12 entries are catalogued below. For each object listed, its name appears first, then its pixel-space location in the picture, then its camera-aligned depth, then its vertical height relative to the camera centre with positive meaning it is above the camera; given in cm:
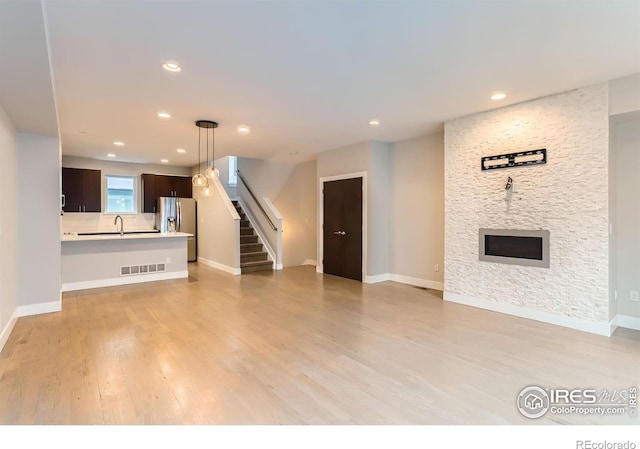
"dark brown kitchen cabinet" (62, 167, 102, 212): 764 +77
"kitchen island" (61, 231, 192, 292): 559 -72
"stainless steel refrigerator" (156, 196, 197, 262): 859 +11
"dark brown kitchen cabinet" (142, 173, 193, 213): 872 +92
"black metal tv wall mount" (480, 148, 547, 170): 390 +79
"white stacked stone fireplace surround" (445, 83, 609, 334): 352 +21
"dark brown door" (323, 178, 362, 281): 634 -15
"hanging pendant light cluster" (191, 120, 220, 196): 486 +76
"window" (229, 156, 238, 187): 952 +150
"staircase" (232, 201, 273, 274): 752 -77
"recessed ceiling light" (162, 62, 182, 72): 298 +146
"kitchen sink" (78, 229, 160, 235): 812 -29
